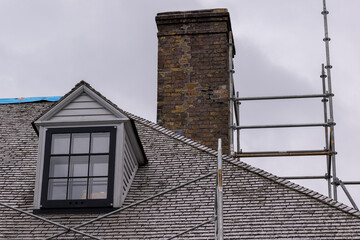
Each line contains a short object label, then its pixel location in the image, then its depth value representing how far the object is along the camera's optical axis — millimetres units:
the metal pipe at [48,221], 15257
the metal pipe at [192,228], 14484
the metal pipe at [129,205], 15659
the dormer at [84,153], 16985
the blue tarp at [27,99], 23048
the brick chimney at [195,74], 22315
